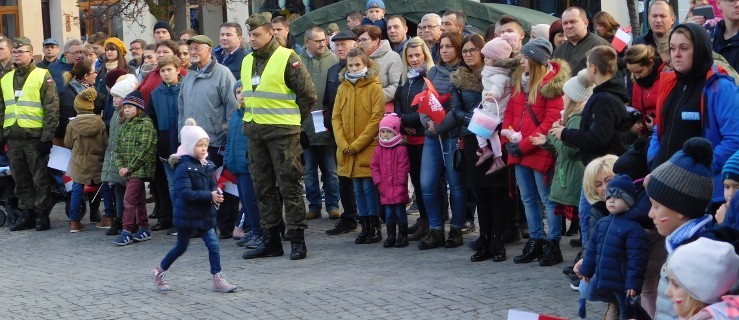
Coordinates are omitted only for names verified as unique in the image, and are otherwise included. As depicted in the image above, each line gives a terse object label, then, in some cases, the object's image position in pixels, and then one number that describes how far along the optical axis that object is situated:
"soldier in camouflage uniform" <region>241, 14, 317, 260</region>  10.90
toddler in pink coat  11.34
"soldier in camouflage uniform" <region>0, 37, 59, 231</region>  13.81
